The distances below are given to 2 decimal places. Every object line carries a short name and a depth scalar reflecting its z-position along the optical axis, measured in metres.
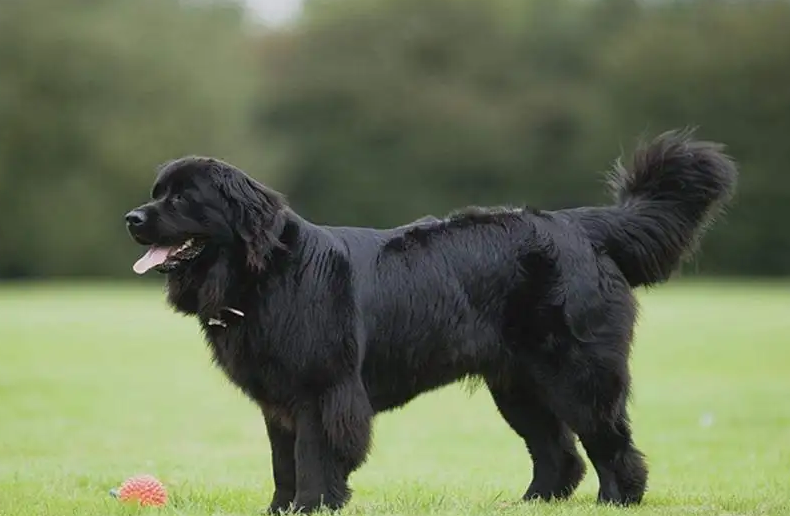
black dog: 12.94
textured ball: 13.75
